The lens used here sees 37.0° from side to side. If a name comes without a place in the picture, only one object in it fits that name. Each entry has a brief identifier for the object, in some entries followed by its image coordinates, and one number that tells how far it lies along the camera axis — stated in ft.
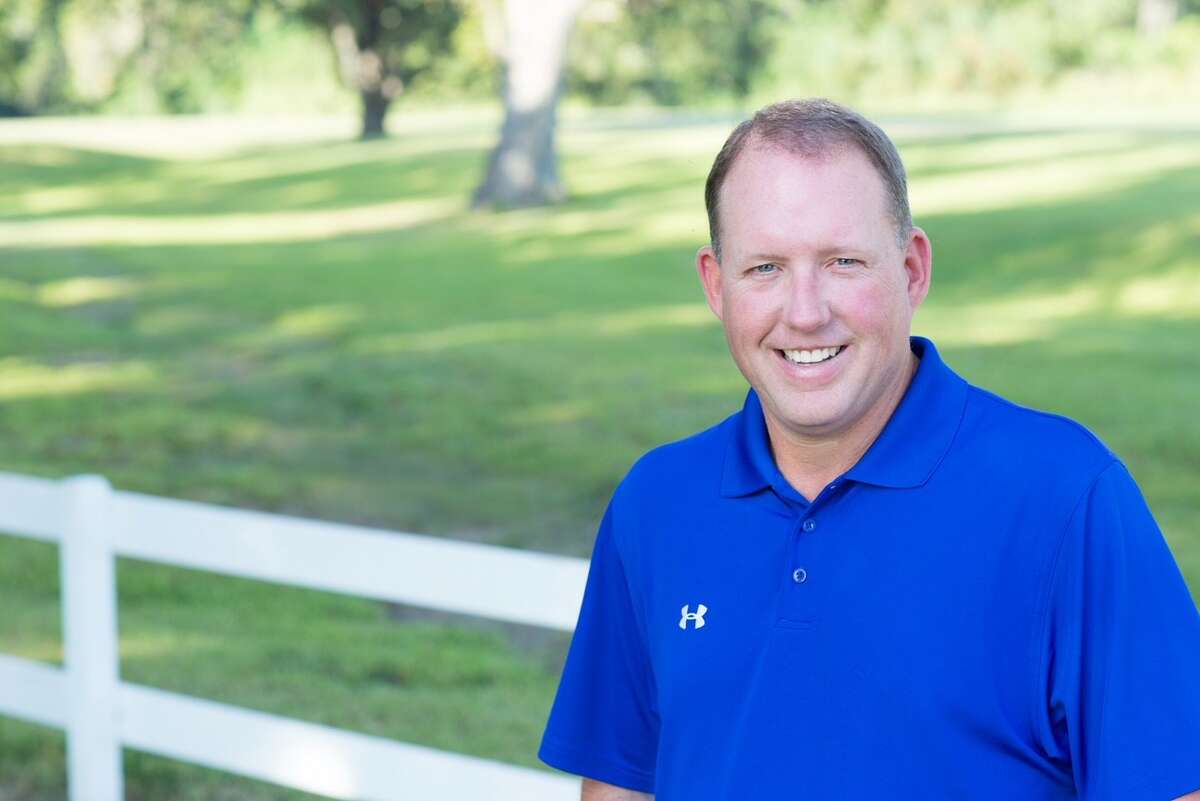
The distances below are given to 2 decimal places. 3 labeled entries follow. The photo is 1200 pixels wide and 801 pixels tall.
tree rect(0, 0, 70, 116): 119.85
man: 6.81
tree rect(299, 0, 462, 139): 154.20
